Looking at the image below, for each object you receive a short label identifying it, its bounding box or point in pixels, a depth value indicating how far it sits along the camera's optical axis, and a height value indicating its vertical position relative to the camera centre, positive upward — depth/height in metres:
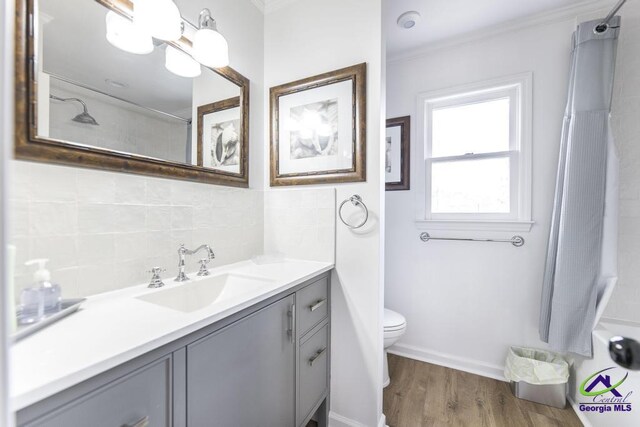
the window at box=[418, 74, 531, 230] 1.87 +0.44
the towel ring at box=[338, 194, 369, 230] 1.38 +0.03
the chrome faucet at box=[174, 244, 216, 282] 1.15 -0.22
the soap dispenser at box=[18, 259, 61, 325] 0.69 -0.25
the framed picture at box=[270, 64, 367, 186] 1.41 +0.48
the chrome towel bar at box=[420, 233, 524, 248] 1.84 -0.22
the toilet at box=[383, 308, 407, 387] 1.67 -0.79
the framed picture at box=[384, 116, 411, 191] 2.21 +0.49
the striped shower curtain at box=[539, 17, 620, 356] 1.48 +0.07
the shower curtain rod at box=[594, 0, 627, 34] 1.43 +1.08
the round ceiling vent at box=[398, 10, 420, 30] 1.77 +1.35
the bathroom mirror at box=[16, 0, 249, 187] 0.78 +0.45
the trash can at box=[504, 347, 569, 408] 1.59 -1.06
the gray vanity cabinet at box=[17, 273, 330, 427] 0.53 -0.48
